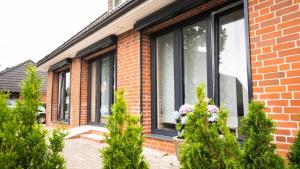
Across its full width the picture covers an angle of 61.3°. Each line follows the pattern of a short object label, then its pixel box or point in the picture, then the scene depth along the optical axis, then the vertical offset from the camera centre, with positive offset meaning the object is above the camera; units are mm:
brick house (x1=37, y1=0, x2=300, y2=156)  2920 +724
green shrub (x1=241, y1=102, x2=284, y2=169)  1889 -326
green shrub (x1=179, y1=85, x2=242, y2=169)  1800 -329
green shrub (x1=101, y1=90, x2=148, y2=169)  1842 -312
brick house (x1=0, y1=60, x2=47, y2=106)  20641 +1877
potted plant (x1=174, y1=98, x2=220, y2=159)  3370 -223
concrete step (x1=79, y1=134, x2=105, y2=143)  6508 -1013
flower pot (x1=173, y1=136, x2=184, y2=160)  3498 -600
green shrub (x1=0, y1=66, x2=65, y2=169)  2035 -302
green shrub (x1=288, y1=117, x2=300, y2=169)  1963 -436
